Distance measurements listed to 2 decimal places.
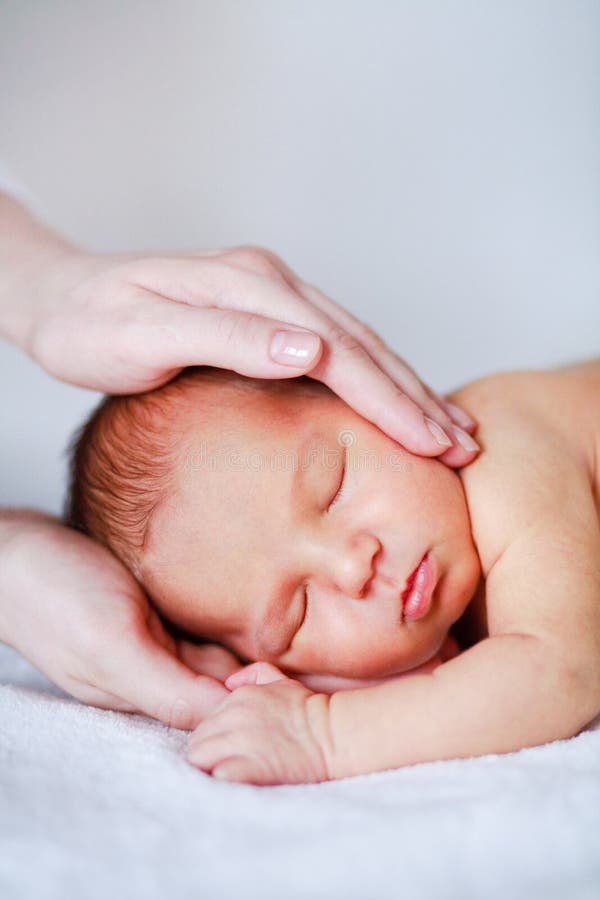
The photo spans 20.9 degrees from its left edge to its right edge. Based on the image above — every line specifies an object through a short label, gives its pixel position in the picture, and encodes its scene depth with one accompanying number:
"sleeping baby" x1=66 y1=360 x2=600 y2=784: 0.45
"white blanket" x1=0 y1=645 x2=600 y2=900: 0.39
